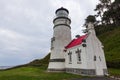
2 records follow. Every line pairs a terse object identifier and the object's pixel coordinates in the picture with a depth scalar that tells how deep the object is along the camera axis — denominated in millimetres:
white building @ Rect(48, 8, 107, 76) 9772
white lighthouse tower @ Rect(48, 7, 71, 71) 12843
